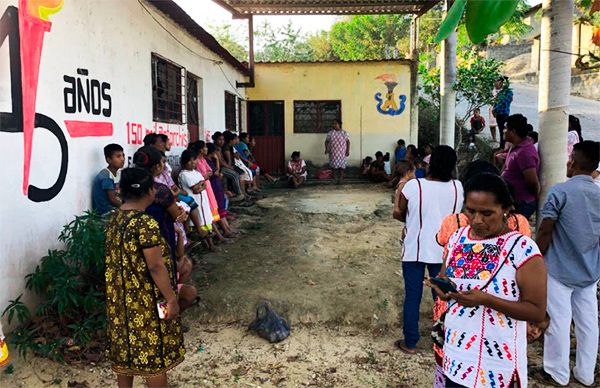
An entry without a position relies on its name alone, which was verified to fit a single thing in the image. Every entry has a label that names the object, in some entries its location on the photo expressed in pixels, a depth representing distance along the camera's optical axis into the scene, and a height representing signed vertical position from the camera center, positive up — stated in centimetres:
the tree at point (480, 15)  73 +22
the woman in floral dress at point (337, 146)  1252 +15
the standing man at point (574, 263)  308 -75
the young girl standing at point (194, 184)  577 -39
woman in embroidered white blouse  176 -55
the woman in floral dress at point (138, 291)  238 -72
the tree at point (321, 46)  3072 +701
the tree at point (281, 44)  3334 +777
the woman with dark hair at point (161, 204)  348 -39
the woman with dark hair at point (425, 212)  337 -45
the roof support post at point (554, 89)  369 +50
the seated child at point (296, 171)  1226 -51
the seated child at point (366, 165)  1333 -40
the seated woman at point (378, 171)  1277 -54
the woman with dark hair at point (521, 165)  391 -12
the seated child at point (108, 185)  459 -32
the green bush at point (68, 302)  333 -110
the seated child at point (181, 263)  400 -97
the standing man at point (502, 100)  988 +111
